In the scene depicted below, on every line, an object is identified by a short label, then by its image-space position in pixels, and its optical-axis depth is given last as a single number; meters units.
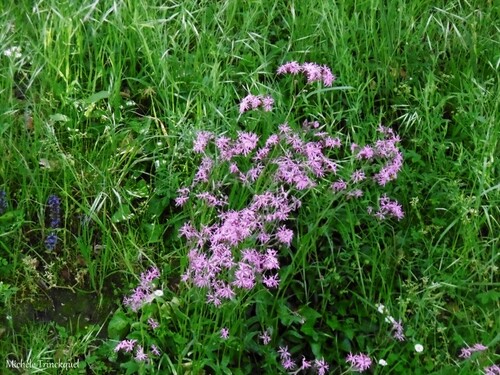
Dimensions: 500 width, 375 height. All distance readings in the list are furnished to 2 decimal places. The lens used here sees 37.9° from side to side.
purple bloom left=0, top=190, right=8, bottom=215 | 2.58
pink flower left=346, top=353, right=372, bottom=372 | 2.23
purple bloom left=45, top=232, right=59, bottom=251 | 2.55
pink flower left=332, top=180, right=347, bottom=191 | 2.44
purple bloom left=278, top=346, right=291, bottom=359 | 2.29
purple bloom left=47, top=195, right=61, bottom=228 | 2.60
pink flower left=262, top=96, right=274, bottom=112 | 2.57
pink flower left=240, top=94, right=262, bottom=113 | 2.55
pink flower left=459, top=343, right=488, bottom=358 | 2.23
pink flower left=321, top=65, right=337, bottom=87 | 2.74
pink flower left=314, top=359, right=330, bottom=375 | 2.24
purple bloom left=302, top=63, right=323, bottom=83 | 2.69
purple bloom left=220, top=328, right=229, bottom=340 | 2.21
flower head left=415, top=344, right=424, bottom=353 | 2.27
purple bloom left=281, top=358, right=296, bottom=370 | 2.28
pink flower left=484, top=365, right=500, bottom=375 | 2.20
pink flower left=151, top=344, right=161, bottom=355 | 2.22
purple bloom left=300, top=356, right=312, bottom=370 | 2.21
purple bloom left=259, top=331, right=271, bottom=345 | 2.29
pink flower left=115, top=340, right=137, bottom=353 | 2.23
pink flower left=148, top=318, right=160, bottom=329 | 2.28
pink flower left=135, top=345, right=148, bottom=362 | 2.21
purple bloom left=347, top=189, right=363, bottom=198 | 2.41
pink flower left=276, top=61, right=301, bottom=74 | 2.74
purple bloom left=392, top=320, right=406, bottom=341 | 2.31
